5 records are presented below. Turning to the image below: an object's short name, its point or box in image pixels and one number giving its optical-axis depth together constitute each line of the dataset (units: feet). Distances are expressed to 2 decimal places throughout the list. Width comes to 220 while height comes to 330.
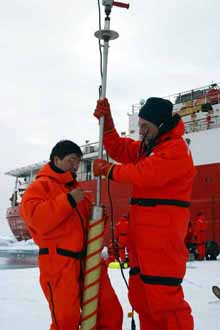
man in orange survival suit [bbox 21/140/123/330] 7.83
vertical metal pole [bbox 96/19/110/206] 9.20
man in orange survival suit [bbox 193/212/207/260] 35.65
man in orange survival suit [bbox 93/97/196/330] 7.97
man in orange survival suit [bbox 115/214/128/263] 28.53
